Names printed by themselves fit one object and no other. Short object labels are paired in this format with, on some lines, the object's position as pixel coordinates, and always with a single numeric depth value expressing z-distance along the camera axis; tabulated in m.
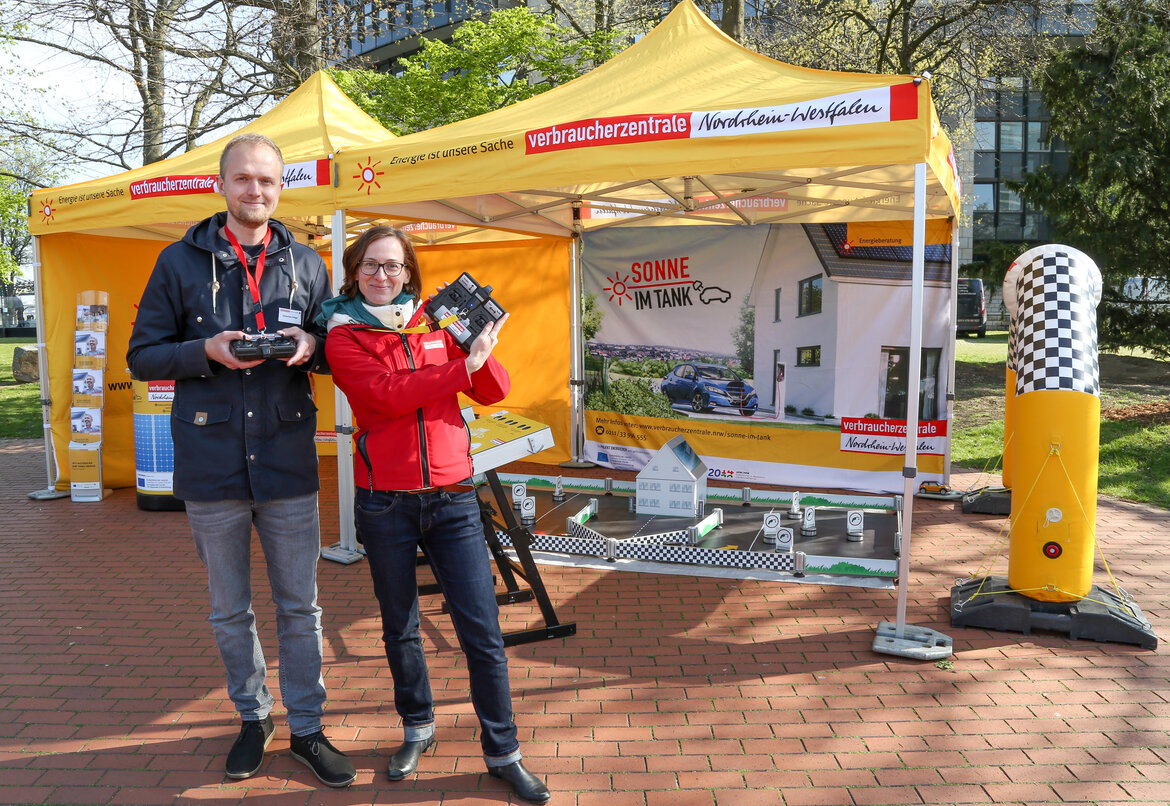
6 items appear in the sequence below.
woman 2.66
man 2.71
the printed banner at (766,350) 7.48
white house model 6.17
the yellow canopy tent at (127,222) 6.01
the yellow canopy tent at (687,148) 3.92
